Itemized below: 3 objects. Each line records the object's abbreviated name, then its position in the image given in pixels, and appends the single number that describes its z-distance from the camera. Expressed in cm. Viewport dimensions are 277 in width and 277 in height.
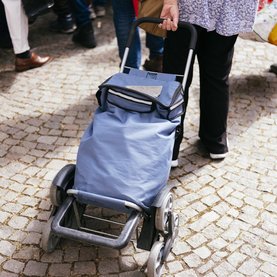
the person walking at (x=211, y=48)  296
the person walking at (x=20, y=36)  464
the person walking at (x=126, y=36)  412
